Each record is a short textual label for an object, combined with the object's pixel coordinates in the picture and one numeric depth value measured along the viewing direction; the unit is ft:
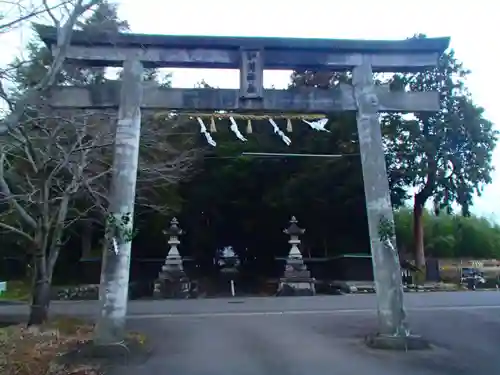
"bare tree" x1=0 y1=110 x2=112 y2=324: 34.58
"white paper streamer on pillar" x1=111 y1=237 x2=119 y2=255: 27.09
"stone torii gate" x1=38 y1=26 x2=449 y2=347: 29.01
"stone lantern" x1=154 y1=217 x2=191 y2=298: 71.61
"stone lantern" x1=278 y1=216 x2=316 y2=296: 69.51
